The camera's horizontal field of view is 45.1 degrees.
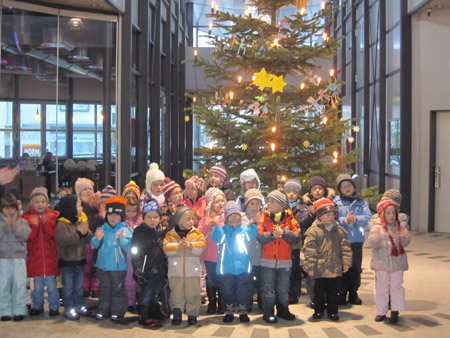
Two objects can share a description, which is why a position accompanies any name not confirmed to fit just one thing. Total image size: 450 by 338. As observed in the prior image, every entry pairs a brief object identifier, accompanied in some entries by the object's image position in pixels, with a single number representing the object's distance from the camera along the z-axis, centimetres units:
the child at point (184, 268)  588
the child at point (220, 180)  729
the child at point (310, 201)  664
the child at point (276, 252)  596
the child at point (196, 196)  699
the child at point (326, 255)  595
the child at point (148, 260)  579
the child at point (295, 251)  678
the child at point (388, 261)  598
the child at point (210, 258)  626
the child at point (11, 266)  597
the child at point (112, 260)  594
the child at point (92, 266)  649
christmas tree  811
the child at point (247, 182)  702
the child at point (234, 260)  598
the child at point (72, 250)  600
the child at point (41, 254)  610
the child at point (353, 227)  672
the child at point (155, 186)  717
